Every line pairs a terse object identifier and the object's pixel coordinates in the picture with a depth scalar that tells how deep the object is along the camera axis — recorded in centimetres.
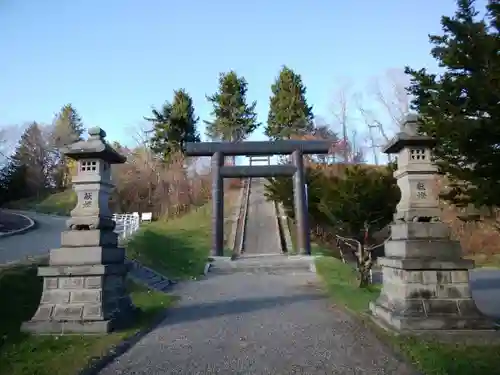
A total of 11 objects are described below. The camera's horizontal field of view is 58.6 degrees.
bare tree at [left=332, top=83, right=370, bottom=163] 3947
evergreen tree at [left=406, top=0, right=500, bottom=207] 708
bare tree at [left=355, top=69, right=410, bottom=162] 3478
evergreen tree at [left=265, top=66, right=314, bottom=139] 3909
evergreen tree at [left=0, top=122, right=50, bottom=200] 4434
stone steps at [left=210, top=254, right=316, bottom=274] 1711
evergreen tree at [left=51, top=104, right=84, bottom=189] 4709
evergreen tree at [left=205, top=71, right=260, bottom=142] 4019
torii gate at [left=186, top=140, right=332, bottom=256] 1983
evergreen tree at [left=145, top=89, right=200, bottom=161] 3853
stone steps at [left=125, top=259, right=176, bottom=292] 1232
